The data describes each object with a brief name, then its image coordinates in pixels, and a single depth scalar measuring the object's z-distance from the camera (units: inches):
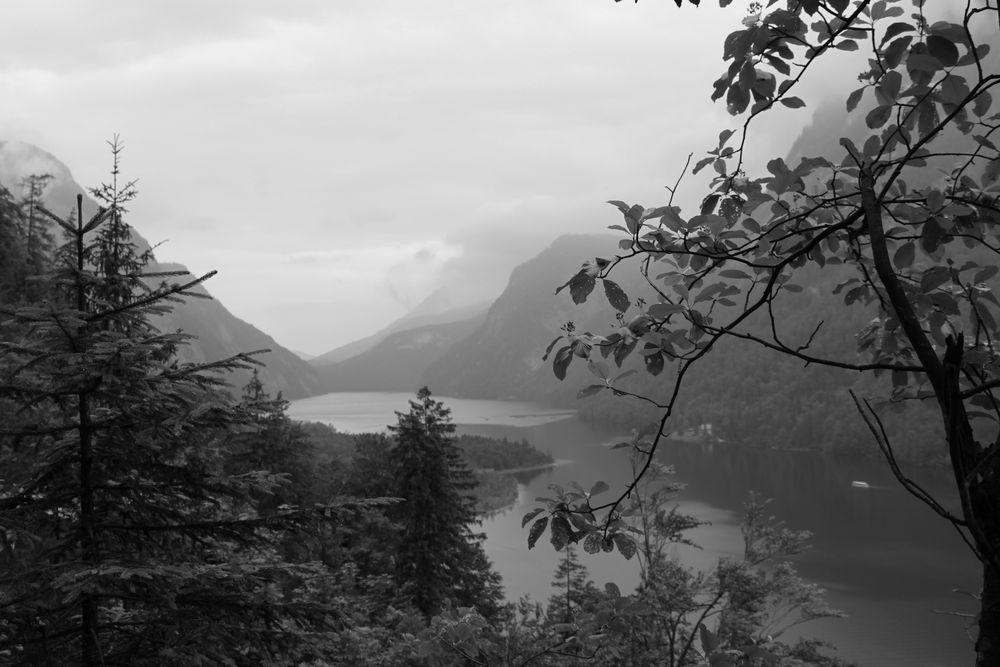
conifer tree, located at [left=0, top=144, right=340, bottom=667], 133.7
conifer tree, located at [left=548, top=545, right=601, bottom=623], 671.5
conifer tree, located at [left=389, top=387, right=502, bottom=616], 777.6
